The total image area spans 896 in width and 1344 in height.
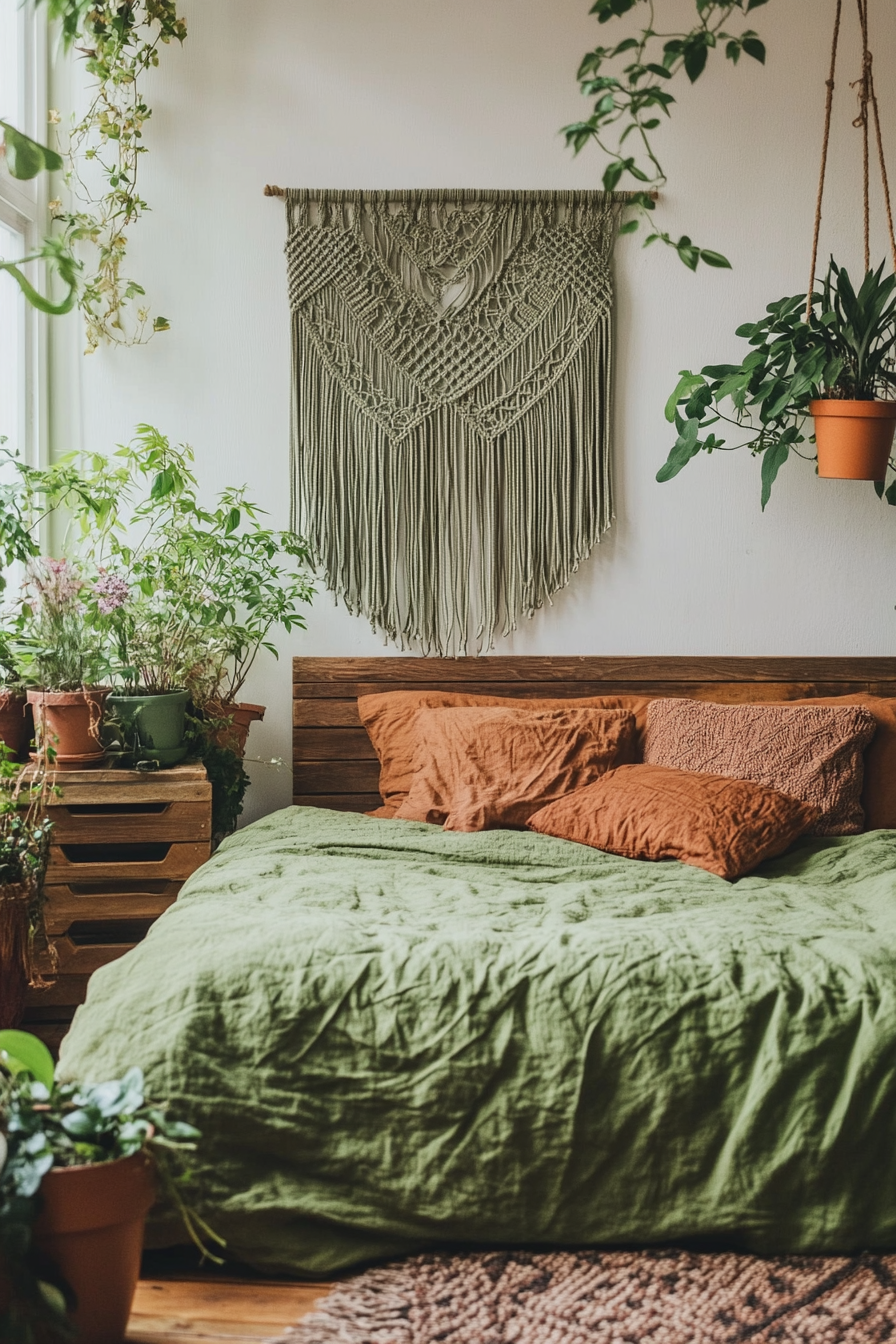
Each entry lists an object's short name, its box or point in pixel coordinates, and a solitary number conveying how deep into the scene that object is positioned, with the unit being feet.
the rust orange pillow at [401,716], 9.29
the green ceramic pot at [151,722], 8.21
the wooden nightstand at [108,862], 7.93
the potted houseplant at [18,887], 7.14
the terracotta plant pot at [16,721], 8.25
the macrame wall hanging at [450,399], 9.66
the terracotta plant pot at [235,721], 8.99
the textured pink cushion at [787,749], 8.46
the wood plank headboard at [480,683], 9.84
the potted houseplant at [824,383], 8.74
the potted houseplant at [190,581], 8.54
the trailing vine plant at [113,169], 9.16
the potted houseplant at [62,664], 8.02
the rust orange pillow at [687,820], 7.50
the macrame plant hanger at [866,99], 8.60
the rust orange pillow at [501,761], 8.39
